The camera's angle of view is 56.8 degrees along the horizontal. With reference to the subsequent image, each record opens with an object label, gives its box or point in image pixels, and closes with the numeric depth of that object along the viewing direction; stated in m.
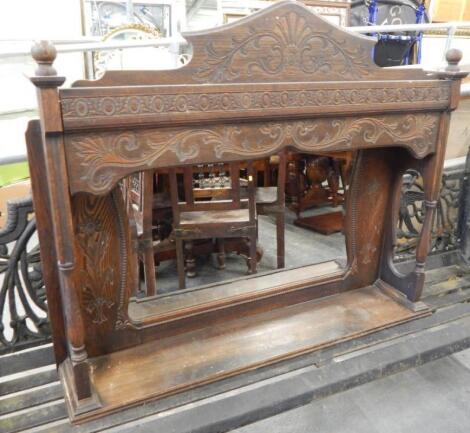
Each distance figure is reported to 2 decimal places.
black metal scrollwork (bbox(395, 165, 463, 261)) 1.69
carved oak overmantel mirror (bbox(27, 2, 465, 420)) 0.93
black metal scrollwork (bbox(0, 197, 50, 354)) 1.13
